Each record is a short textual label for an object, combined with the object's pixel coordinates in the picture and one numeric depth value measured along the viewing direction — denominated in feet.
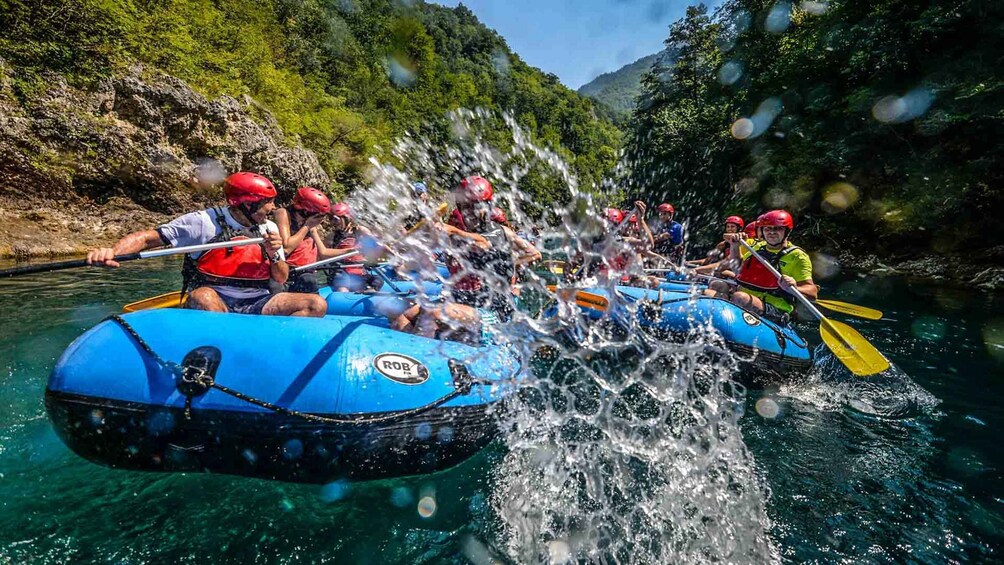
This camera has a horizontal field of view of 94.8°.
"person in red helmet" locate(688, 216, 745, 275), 27.84
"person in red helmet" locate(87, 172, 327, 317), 12.10
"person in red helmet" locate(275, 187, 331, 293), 15.65
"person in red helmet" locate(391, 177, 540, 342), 13.78
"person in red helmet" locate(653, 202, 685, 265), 34.32
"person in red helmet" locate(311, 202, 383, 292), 20.93
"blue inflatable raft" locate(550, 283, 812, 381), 16.88
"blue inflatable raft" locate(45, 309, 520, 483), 8.84
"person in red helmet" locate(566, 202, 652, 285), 26.71
